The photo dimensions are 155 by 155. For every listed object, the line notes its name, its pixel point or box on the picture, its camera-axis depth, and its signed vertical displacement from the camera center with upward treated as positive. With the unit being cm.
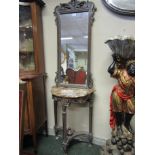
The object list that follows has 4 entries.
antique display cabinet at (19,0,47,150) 220 +10
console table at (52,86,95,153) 209 -39
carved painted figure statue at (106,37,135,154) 170 -26
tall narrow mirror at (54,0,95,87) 227 +31
